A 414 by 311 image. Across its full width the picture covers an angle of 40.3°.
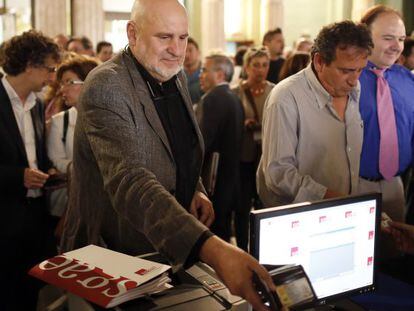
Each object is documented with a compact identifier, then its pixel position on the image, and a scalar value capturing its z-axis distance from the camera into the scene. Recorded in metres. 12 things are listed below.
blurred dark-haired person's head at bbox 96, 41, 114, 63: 7.56
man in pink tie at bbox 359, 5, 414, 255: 2.59
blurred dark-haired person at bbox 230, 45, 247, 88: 7.34
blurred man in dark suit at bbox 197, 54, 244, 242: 4.43
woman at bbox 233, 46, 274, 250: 4.88
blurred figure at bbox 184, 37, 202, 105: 5.96
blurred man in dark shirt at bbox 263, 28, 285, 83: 6.95
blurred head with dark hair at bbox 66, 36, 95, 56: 6.97
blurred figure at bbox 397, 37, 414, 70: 5.19
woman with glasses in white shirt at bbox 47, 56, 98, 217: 3.33
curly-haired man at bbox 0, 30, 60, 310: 2.94
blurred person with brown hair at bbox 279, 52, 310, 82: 4.78
